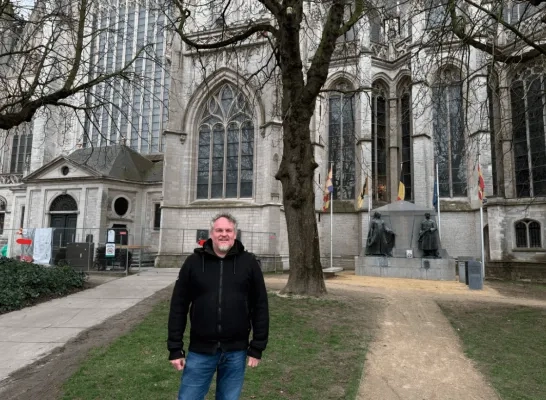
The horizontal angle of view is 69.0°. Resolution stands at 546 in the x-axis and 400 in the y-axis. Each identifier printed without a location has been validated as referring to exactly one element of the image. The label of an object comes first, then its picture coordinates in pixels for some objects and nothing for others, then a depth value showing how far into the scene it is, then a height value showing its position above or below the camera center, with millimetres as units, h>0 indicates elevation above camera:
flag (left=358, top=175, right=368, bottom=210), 19941 +2470
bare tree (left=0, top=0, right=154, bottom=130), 9602 +4547
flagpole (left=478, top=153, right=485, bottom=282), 16562 +1548
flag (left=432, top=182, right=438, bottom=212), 18734 +2125
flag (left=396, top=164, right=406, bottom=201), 19605 +2488
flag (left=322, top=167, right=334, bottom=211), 19703 +2564
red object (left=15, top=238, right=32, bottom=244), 15341 -147
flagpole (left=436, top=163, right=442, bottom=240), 18625 +2063
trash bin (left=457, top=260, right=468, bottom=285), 14578 -1096
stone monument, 16031 -205
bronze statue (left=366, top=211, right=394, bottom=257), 17188 +137
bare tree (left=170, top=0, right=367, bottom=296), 9055 +2351
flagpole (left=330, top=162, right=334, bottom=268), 20250 +172
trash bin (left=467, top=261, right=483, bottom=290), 12906 -1102
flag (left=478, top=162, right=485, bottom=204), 16652 +2306
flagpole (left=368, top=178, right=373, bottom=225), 20980 +2110
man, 2676 -511
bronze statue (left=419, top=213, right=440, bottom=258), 16062 +153
